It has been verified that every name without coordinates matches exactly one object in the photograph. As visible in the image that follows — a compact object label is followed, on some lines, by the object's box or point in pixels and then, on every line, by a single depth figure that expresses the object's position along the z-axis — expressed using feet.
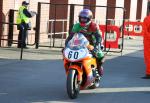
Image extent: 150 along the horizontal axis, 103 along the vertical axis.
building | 62.28
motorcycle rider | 31.65
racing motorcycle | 29.86
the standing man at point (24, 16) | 60.23
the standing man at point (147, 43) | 40.25
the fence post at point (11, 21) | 62.44
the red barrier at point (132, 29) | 96.68
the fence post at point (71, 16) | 62.18
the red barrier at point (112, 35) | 62.23
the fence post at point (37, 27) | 62.87
